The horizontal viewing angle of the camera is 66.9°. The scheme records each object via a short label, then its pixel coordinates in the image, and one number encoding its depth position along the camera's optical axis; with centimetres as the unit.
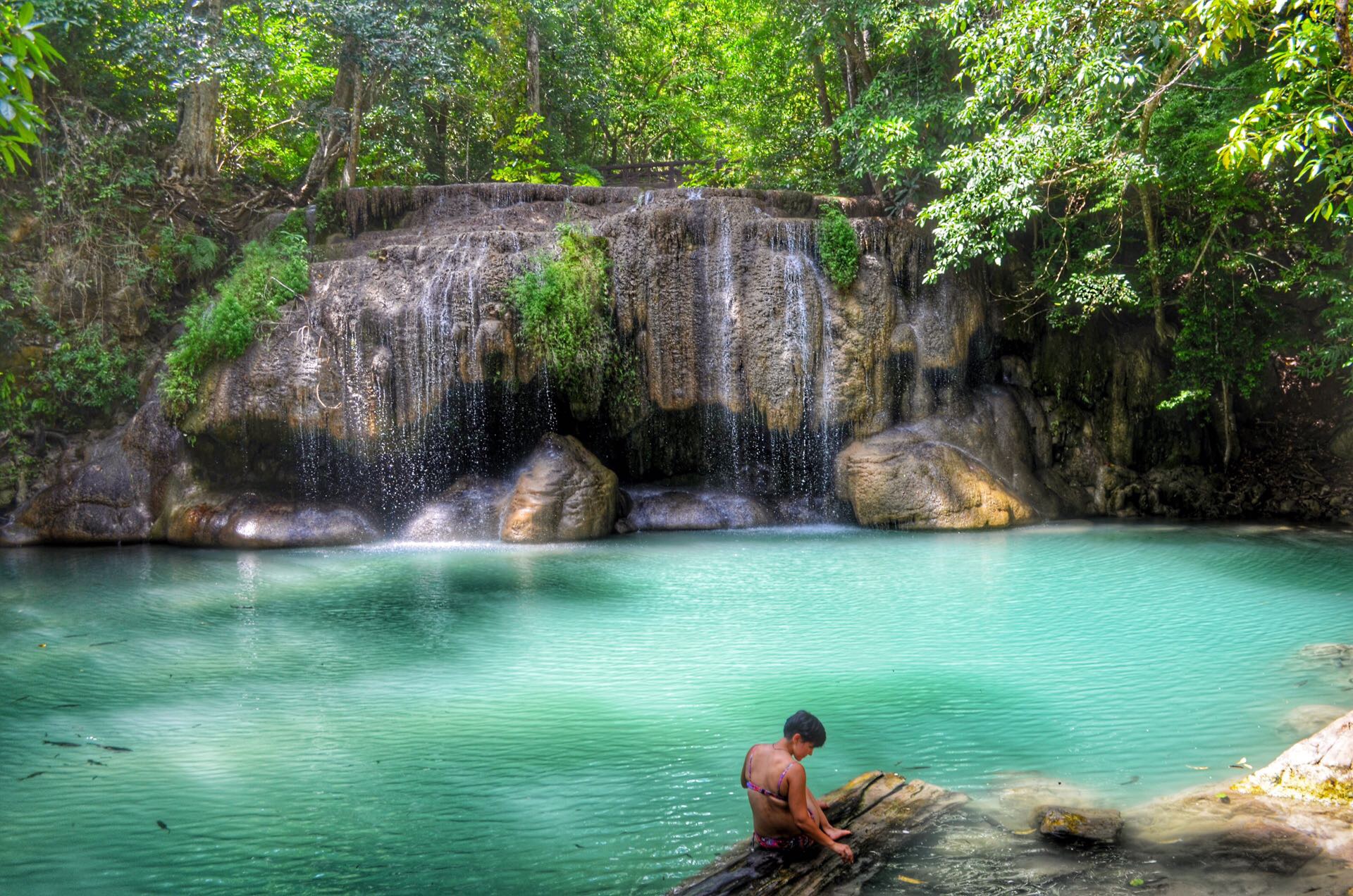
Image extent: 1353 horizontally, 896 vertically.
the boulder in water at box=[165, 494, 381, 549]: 1435
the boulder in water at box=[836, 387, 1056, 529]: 1511
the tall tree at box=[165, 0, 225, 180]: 1773
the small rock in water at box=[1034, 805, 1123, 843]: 450
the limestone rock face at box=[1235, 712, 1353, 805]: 490
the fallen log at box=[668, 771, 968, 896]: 409
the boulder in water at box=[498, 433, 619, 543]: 1466
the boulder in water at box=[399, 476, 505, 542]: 1491
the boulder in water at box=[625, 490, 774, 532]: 1585
